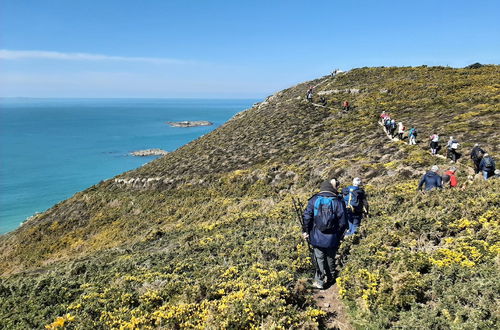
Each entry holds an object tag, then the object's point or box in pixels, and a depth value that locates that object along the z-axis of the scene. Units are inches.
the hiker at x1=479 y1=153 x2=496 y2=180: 600.7
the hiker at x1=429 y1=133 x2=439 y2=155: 849.5
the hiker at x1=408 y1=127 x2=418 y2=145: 994.7
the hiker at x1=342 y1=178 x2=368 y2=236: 410.9
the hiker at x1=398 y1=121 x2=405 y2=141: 1075.8
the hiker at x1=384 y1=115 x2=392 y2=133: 1153.4
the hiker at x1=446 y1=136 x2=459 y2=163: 788.6
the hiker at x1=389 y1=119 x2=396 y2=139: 1127.6
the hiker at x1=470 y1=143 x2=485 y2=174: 658.2
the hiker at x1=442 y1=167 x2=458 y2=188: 577.0
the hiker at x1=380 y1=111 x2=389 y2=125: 1201.4
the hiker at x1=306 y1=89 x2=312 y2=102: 2202.3
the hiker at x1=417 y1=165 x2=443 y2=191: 556.4
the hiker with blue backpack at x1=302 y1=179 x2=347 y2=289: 304.0
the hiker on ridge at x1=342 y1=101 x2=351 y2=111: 1717.5
